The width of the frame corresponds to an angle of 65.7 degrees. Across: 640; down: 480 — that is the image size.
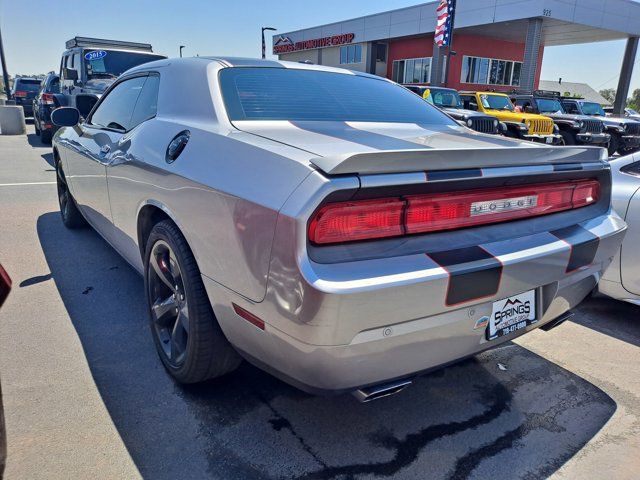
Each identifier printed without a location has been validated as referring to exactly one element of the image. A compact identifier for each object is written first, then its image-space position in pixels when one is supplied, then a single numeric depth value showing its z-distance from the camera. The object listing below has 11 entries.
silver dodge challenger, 1.63
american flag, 19.94
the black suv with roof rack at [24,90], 21.80
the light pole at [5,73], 19.23
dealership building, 24.33
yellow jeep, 12.73
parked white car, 3.26
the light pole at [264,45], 32.62
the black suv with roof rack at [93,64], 11.15
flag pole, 19.81
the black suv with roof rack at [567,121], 14.06
